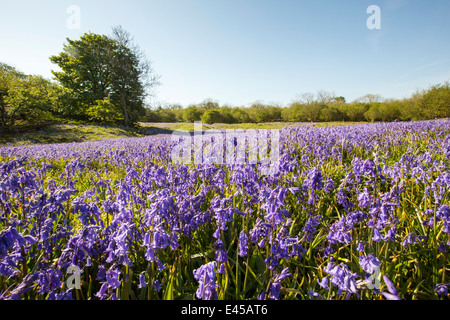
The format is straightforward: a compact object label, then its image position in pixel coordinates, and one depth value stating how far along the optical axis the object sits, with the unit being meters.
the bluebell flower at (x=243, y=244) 1.81
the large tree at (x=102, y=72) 37.25
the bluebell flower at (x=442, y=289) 1.50
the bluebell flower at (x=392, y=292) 1.06
